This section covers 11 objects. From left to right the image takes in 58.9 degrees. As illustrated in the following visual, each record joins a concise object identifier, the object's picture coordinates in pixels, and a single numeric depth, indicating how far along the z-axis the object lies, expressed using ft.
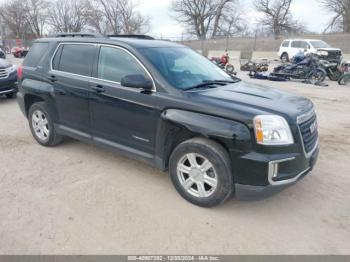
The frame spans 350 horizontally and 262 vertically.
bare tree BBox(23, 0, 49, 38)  218.59
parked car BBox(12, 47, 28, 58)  117.29
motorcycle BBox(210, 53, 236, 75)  61.21
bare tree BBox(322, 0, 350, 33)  148.45
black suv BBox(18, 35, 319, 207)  9.92
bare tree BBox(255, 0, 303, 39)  181.68
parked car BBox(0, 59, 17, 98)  28.19
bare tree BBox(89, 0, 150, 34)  197.16
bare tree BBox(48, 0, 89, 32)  205.05
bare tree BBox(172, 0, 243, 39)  198.70
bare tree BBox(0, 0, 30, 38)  219.00
